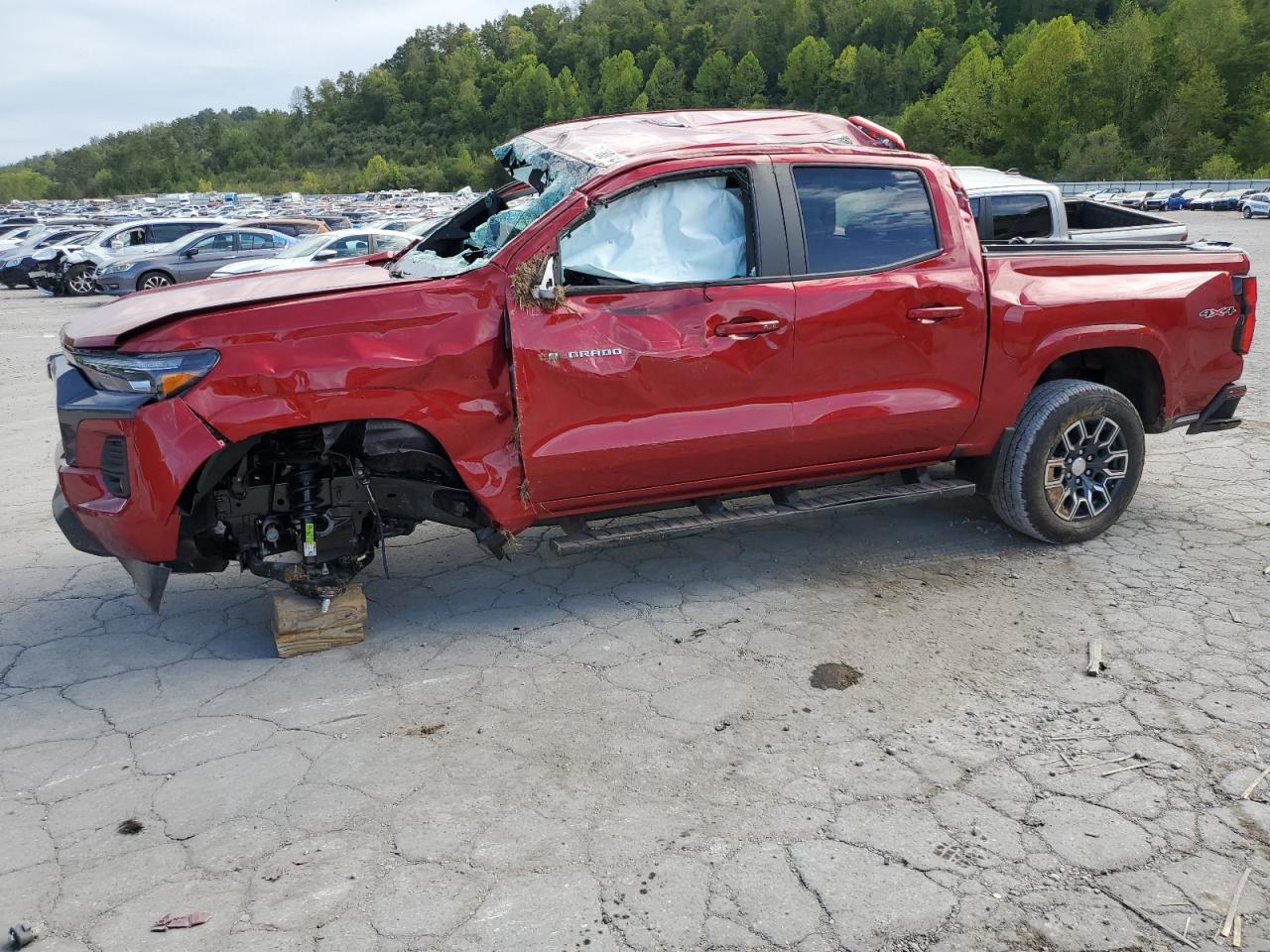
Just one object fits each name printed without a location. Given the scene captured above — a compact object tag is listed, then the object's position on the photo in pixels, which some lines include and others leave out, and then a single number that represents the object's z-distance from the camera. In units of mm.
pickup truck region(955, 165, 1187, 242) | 9562
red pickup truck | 3836
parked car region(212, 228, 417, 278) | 16125
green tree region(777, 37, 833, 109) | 149750
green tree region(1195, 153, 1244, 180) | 81250
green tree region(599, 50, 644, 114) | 155500
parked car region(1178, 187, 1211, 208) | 53281
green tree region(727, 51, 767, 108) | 153000
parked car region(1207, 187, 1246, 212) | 49188
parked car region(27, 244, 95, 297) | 22125
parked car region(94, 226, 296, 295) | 19312
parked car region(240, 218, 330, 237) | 21241
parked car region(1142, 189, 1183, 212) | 55250
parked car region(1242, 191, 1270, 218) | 42688
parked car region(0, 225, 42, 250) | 30789
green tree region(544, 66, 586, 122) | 153250
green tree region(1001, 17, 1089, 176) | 106500
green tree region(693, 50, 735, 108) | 156000
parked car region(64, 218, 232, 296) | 21812
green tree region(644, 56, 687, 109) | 158500
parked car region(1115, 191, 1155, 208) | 53803
